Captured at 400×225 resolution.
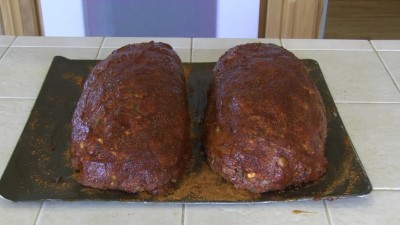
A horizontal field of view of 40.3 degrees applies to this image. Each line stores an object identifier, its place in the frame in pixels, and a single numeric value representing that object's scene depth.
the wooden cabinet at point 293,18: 1.95
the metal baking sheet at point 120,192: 0.88
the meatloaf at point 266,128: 0.88
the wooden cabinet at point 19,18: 1.97
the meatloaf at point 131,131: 0.87
